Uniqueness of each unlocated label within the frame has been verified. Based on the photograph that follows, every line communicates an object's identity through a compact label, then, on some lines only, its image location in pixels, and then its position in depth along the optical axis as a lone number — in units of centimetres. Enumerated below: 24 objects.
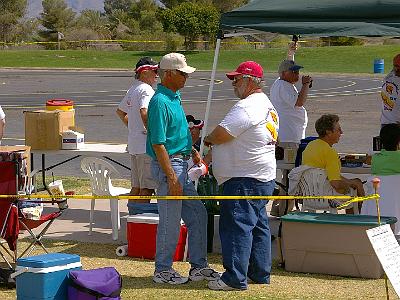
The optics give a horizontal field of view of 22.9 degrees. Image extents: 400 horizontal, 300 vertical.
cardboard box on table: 1162
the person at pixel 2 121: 1009
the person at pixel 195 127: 985
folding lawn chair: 838
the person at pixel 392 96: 1142
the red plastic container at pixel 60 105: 1205
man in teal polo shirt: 791
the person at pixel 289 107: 1110
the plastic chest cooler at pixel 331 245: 845
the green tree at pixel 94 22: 7894
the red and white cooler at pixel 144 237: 918
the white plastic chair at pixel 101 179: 1029
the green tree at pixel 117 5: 13250
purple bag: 713
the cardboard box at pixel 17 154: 909
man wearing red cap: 782
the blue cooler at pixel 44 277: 727
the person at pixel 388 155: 932
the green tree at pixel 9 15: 8862
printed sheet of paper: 659
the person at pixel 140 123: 1011
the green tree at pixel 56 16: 8569
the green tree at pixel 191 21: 6456
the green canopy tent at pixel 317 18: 898
